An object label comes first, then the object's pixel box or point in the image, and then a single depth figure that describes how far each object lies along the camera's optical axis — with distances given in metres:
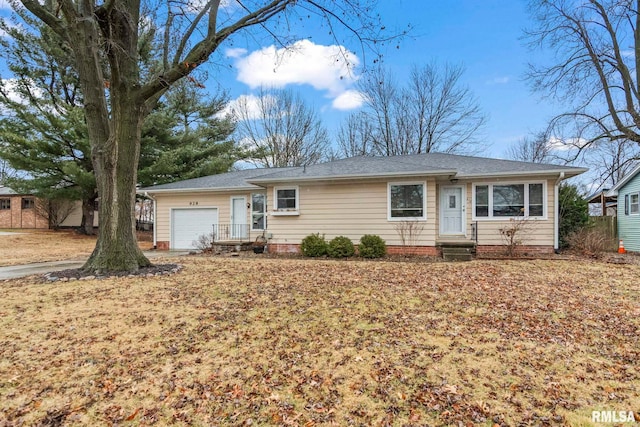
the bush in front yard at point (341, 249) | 10.91
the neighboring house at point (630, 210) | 13.70
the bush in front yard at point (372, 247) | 10.62
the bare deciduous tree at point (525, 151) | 26.57
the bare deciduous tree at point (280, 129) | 25.19
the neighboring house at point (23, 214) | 25.59
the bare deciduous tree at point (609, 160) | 22.93
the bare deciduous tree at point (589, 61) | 15.50
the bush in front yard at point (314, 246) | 11.12
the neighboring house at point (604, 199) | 16.86
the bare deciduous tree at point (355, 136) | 24.86
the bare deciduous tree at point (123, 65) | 7.16
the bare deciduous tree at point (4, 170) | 33.50
